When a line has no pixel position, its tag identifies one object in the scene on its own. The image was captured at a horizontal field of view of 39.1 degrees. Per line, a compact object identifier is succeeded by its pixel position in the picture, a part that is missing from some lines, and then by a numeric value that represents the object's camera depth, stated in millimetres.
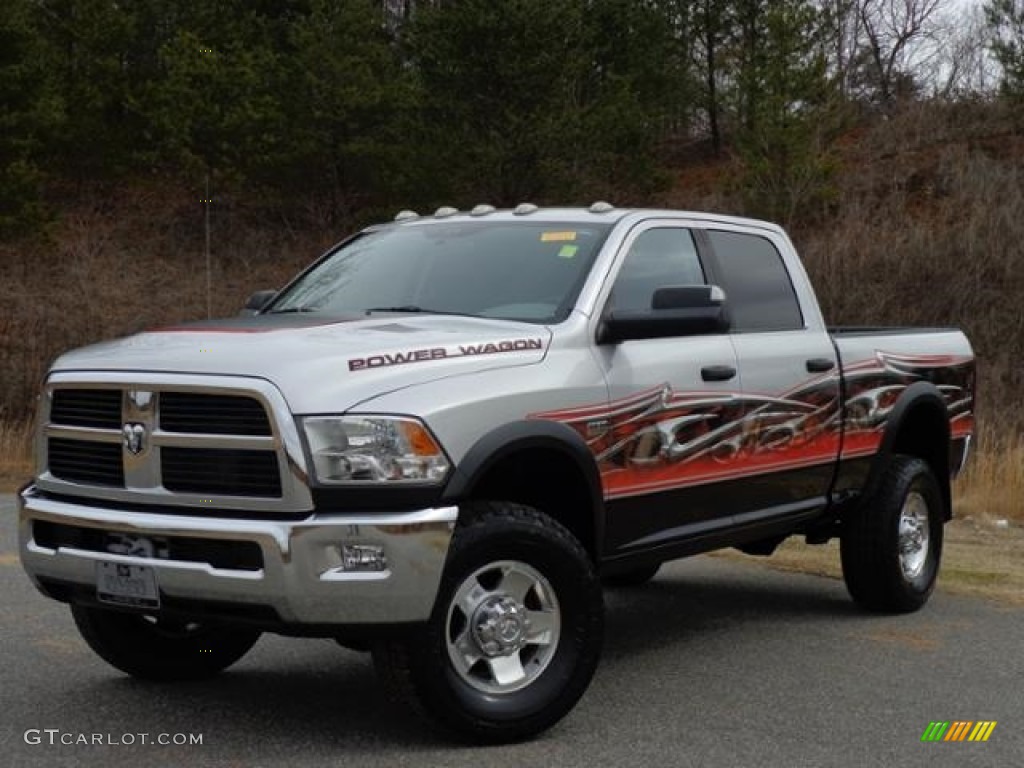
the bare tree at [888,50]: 50750
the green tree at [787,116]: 31781
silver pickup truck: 4664
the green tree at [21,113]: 32469
